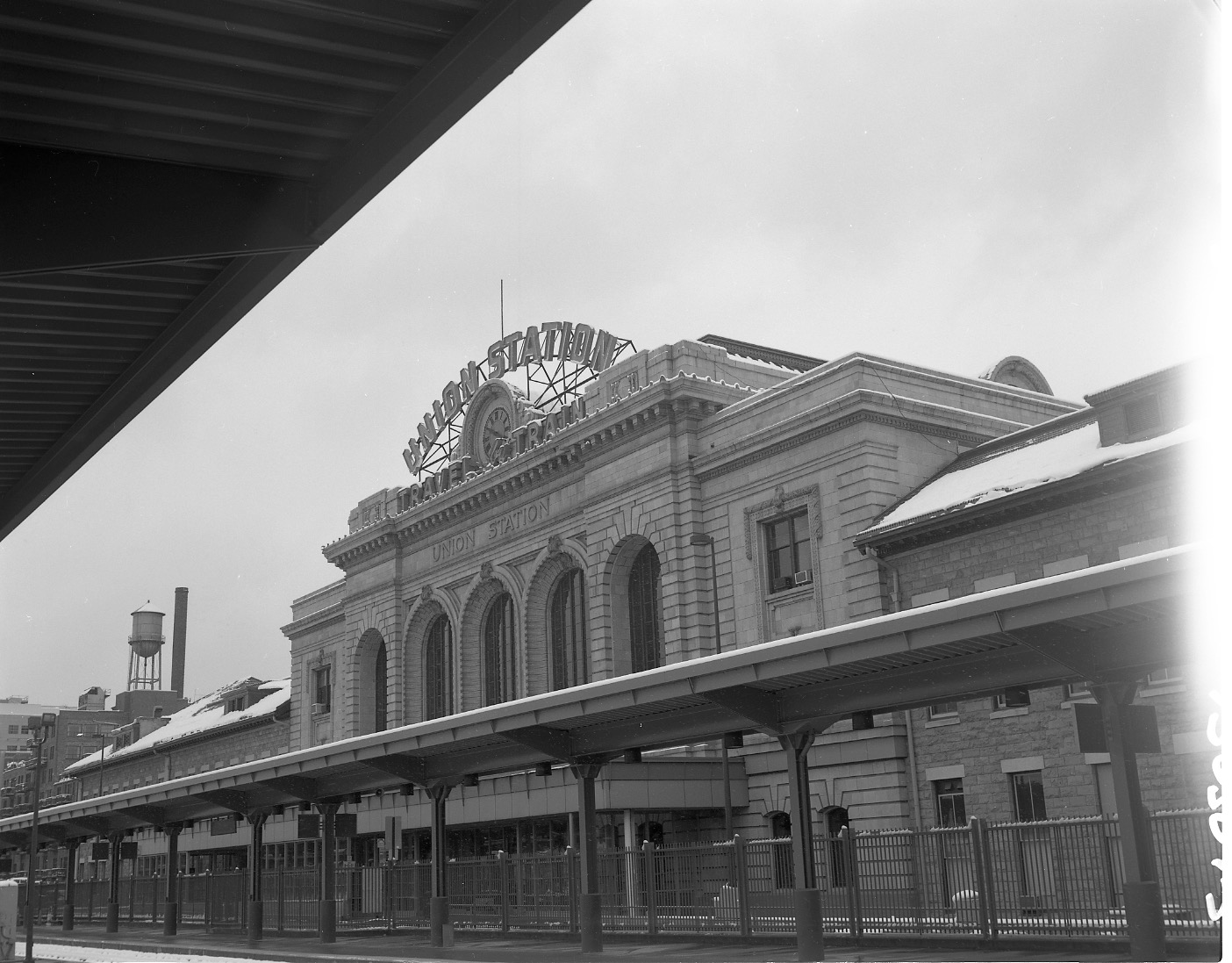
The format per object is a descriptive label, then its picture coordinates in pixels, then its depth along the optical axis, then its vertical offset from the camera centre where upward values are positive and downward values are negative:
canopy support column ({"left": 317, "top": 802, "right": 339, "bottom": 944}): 29.64 -0.81
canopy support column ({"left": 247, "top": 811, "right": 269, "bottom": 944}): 31.83 -0.94
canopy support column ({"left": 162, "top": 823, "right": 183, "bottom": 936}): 36.69 -1.03
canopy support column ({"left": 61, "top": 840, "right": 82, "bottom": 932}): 46.72 -1.25
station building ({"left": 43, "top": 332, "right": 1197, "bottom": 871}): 29.16 +7.07
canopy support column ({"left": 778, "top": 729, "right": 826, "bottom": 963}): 18.03 -0.53
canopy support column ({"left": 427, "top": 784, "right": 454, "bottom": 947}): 26.19 -0.77
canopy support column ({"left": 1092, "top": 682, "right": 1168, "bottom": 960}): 14.63 -0.41
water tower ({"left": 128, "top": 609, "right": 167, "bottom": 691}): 112.00 +16.75
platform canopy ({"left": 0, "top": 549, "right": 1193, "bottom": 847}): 13.92 +1.73
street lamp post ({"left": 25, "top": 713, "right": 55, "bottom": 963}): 27.65 +2.63
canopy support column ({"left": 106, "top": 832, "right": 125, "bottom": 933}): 41.78 -1.16
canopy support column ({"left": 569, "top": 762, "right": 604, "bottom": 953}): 22.19 -0.59
